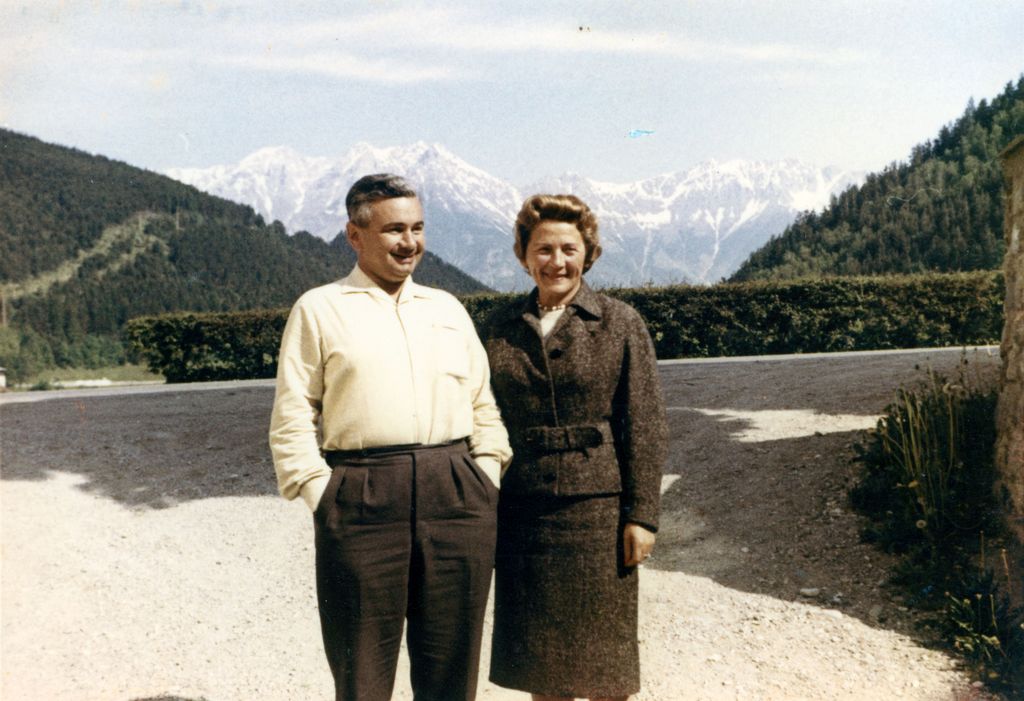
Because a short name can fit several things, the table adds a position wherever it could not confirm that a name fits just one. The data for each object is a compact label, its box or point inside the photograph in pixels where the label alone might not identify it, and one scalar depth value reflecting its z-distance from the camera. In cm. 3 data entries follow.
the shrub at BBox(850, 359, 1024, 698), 440
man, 268
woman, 292
